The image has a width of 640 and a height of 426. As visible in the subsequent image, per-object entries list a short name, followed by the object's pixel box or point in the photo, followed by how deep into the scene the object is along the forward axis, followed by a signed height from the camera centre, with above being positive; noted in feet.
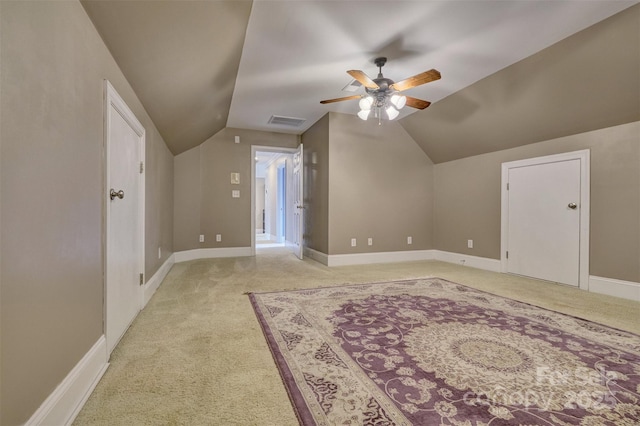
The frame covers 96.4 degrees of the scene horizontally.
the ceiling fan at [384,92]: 8.63 +3.95
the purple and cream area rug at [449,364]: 4.05 -2.84
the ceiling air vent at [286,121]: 15.87 +5.08
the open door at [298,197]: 16.98 +0.76
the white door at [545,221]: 11.09 -0.39
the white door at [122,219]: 5.73 -0.26
